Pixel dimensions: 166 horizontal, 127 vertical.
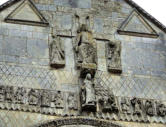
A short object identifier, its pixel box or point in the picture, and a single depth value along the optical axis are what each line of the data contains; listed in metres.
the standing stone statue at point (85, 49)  17.25
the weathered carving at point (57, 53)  17.22
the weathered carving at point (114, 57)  17.48
